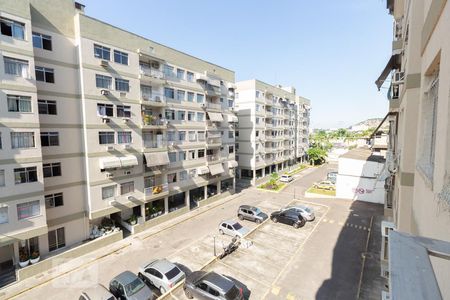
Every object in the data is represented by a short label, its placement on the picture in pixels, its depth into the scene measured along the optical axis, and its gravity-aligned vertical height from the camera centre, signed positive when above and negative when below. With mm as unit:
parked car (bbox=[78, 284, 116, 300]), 13445 -9534
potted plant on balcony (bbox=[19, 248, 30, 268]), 18109 -9759
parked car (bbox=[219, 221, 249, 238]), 22938 -9747
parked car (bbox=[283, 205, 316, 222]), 26853 -9465
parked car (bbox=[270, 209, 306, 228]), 25141 -9486
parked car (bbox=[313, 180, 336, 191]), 40812 -9471
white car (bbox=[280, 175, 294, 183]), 47012 -9311
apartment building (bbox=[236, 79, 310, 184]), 45281 +1507
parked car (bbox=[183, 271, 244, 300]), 13312 -9309
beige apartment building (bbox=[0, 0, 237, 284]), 16828 +771
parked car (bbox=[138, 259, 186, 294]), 15426 -9790
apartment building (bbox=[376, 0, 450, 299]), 1922 -855
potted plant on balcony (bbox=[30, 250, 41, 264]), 18406 -9891
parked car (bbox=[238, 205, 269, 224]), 26955 -9674
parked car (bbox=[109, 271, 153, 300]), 14141 -9780
